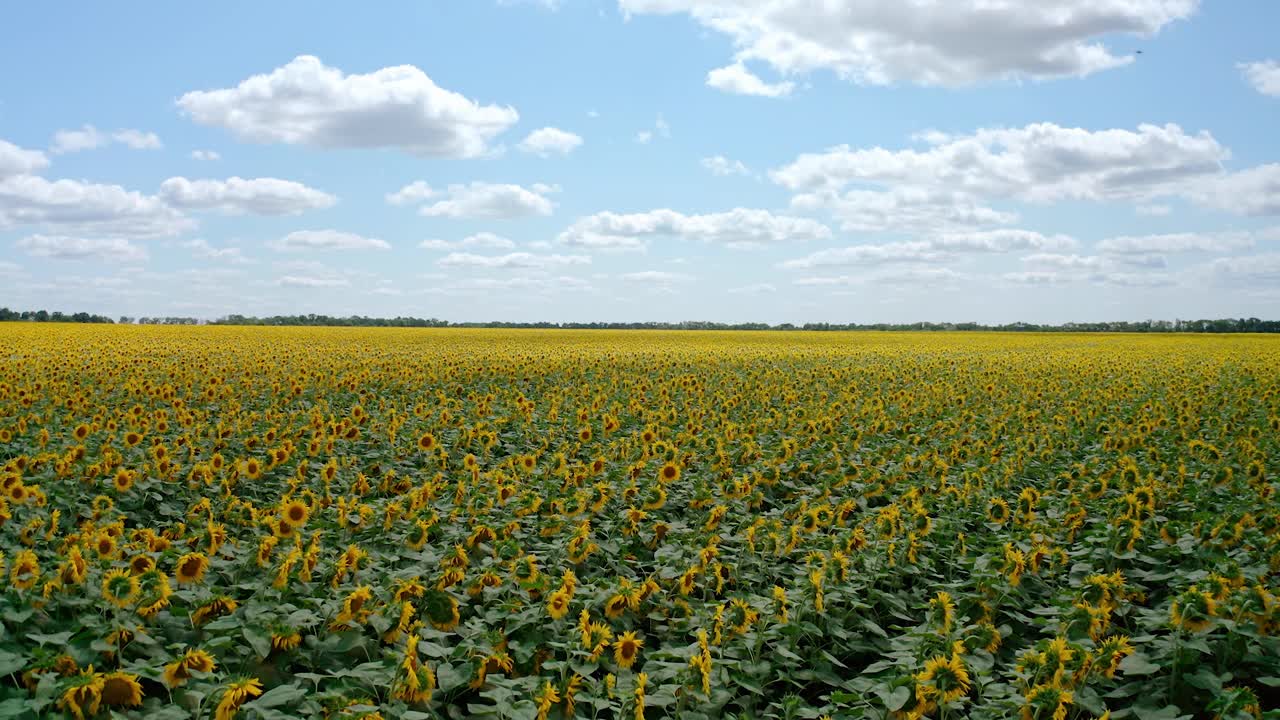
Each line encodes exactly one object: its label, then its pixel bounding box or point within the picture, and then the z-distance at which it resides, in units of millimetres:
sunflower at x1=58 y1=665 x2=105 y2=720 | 3221
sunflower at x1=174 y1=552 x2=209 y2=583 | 4750
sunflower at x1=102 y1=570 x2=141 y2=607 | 3986
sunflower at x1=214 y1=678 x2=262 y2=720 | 3217
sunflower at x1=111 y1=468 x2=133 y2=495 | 7164
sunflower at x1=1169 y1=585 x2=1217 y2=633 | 4344
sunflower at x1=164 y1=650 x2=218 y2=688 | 3510
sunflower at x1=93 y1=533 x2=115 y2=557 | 4785
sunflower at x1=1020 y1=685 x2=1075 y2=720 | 3514
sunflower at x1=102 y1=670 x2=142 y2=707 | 3367
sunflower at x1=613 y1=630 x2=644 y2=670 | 4133
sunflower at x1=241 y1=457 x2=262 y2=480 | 7982
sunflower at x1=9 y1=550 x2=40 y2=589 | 4348
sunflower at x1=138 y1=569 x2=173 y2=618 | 4113
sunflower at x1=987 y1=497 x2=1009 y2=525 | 7031
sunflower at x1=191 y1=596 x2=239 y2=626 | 4289
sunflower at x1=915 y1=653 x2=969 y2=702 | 3600
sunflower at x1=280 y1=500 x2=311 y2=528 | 5801
